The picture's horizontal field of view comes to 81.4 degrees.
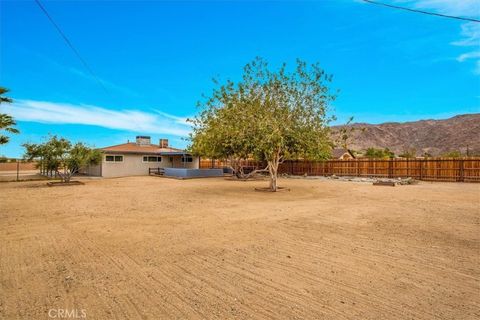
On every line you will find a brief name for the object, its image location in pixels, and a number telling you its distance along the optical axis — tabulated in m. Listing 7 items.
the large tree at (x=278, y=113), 14.50
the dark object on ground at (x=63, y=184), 19.33
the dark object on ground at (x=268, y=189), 15.88
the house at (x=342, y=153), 49.09
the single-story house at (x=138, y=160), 29.02
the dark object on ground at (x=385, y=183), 19.00
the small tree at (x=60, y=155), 19.34
